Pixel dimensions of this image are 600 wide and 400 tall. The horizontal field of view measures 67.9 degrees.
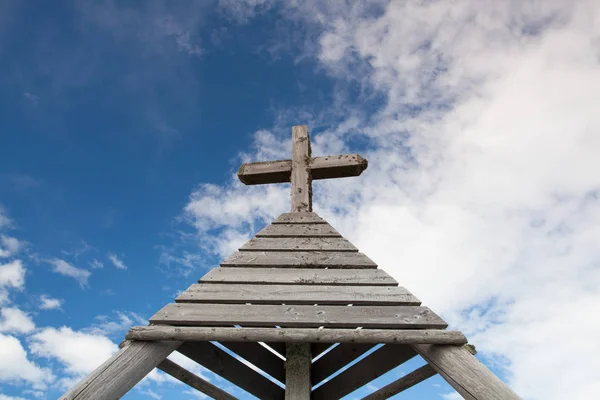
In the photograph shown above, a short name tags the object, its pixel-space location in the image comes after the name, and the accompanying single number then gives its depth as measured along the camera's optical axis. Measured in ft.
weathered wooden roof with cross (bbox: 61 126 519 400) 9.32
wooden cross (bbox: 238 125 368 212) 17.17
